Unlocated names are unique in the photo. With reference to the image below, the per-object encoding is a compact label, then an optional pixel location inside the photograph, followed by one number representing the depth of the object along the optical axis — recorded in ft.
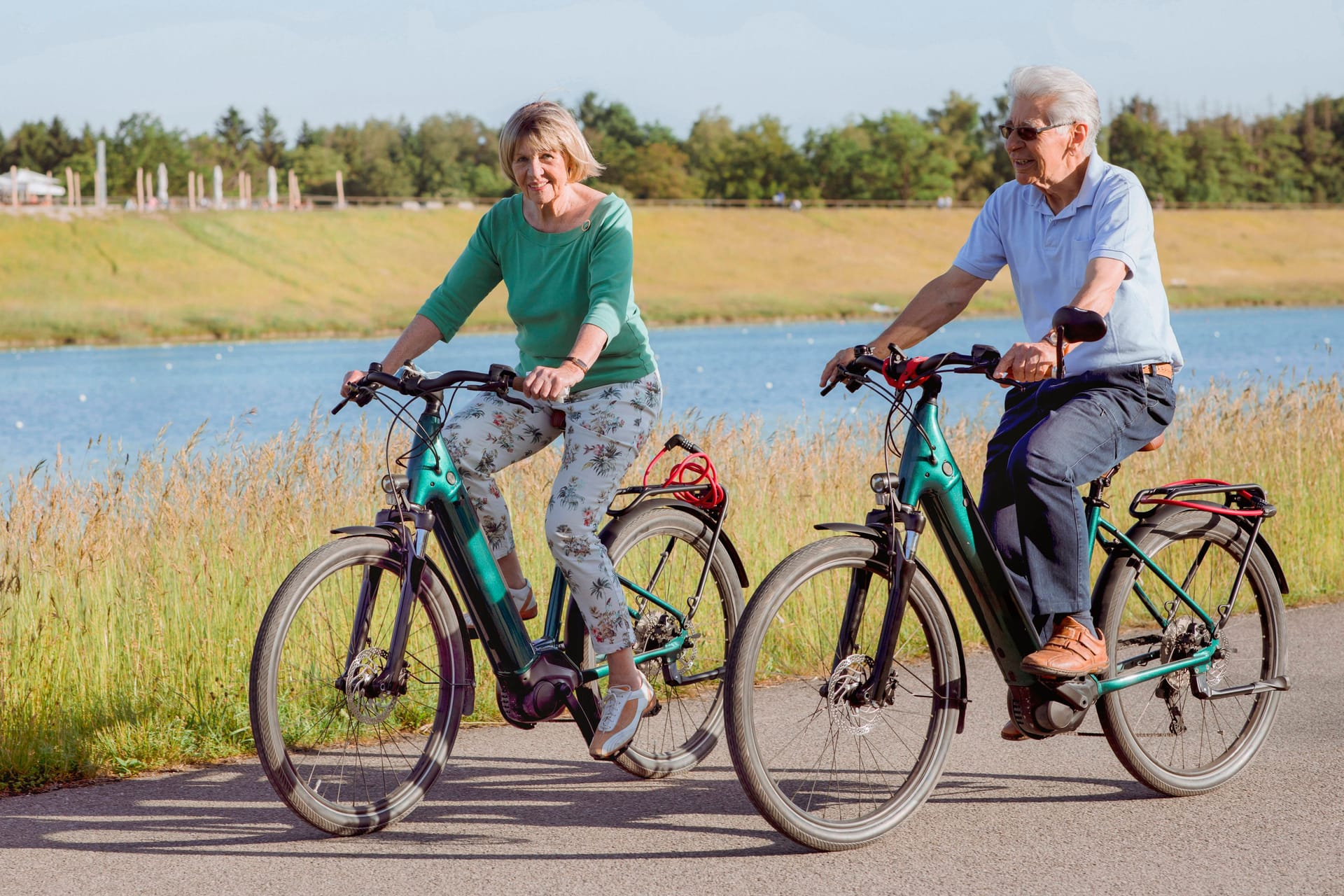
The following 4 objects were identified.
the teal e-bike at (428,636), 25.85
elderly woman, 27.73
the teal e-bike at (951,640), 25.35
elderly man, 26.04
